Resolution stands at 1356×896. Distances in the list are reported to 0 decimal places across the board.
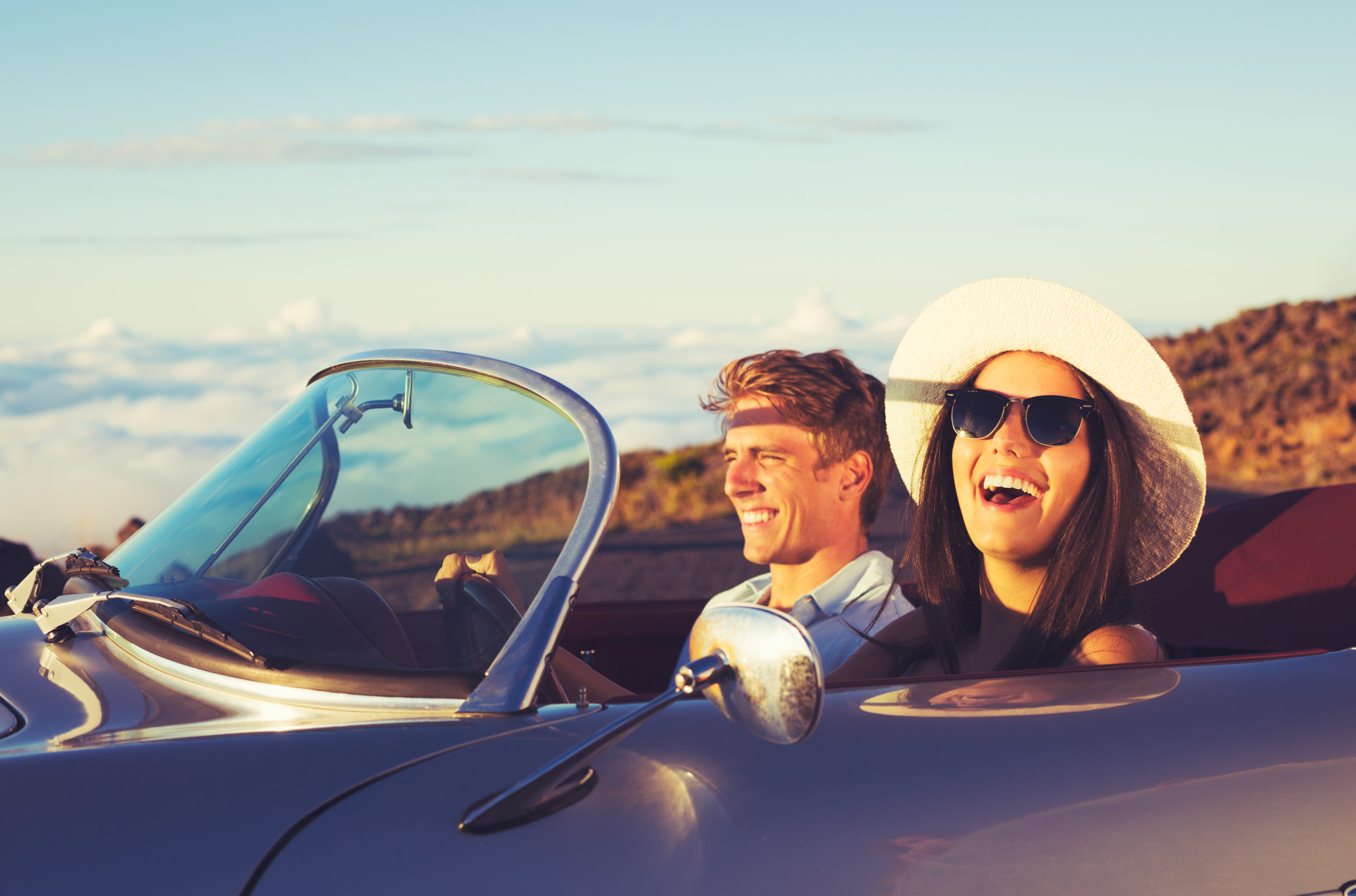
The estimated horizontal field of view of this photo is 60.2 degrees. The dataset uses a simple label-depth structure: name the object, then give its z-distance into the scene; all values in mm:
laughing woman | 2443
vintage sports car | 1443
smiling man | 3266
